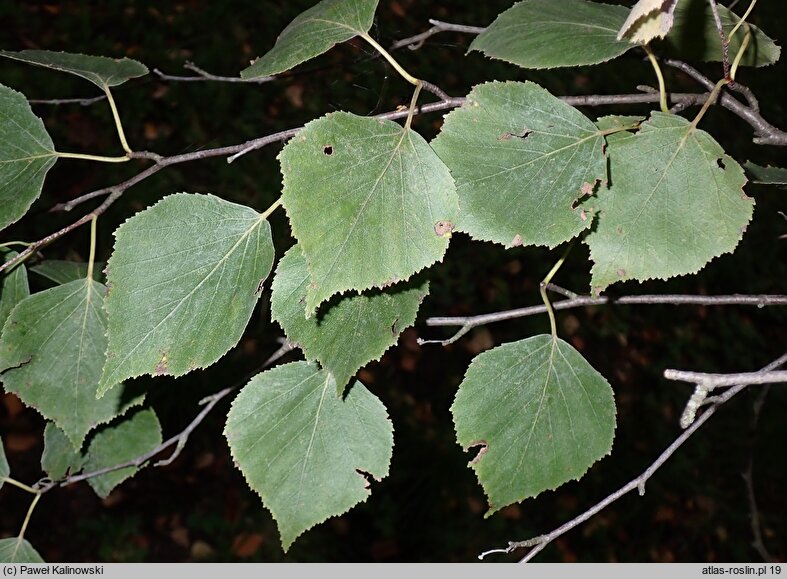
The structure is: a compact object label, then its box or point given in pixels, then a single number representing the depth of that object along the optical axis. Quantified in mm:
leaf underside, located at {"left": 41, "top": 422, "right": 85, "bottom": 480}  369
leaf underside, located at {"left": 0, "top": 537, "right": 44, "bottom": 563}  369
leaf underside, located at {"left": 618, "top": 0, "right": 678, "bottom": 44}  274
